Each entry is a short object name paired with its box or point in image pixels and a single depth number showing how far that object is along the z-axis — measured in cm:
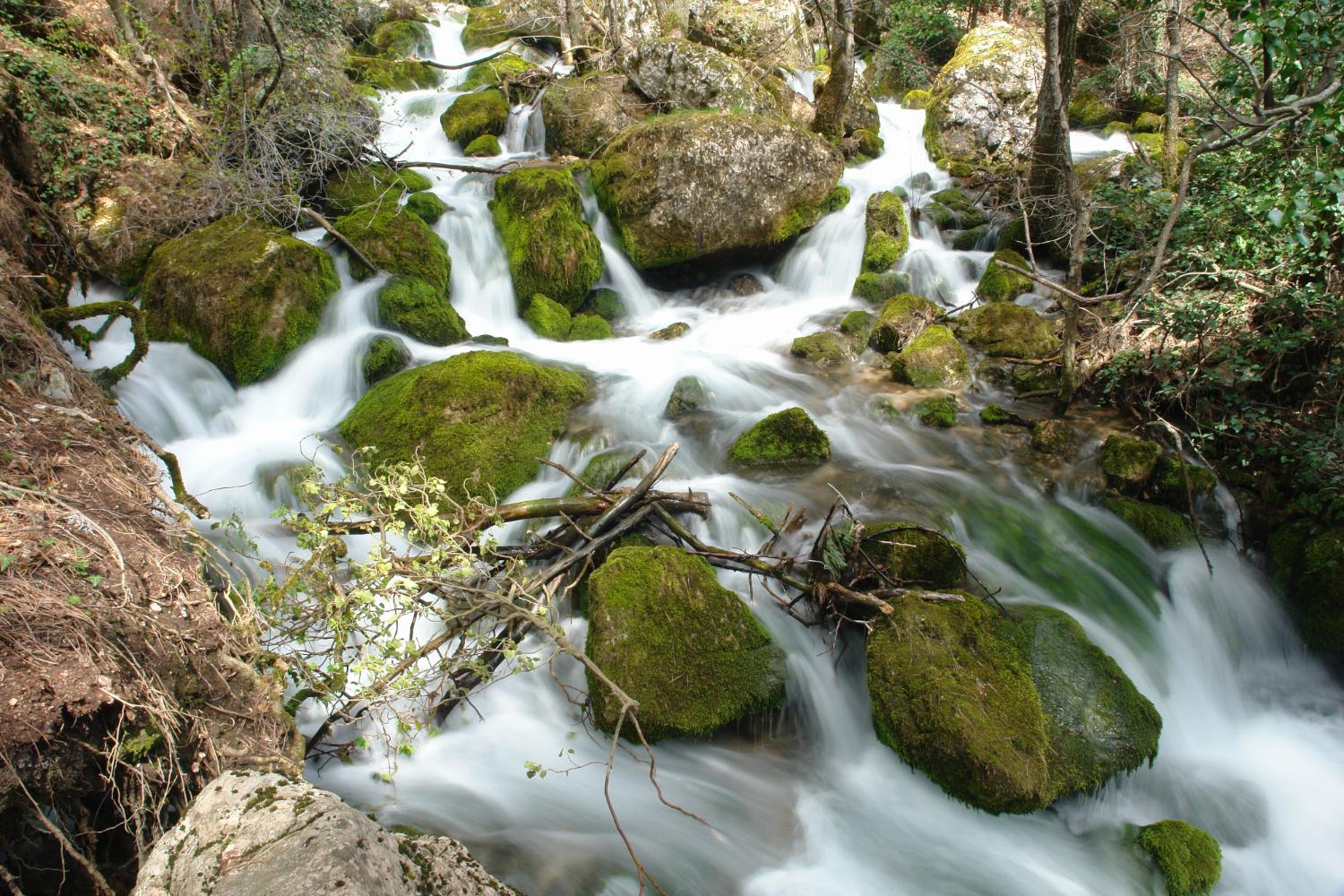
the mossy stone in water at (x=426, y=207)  935
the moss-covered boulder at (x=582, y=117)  1197
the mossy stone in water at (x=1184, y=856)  353
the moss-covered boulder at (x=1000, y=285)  899
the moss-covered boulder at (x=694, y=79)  1220
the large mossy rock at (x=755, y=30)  1734
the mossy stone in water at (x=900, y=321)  840
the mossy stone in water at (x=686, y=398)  708
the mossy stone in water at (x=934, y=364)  769
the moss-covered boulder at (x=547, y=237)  917
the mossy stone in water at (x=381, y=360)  718
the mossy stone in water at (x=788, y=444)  633
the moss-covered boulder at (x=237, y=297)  696
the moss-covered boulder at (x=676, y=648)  395
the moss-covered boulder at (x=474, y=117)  1281
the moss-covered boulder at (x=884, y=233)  1023
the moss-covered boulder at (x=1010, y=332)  787
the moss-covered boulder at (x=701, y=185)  954
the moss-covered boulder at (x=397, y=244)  838
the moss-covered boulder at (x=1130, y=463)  574
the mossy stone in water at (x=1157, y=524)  544
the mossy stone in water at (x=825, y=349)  845
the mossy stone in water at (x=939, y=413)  696
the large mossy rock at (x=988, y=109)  1391
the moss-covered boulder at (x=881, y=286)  984
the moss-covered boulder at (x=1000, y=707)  362
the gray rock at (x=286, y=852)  177
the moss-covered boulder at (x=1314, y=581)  485
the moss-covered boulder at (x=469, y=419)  571
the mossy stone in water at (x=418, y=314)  787
